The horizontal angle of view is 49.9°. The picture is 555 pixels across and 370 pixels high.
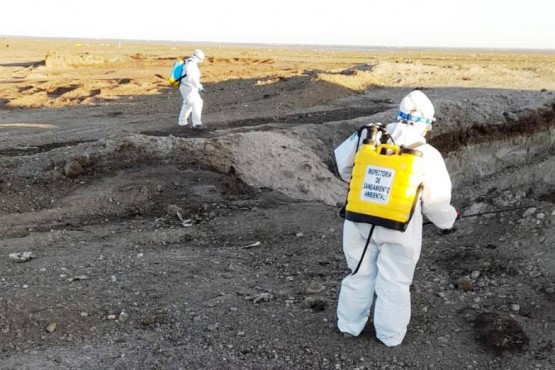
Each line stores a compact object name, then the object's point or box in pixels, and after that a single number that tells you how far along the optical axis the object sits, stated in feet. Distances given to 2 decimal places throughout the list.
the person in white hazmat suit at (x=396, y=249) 15.79
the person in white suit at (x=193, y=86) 46.52
